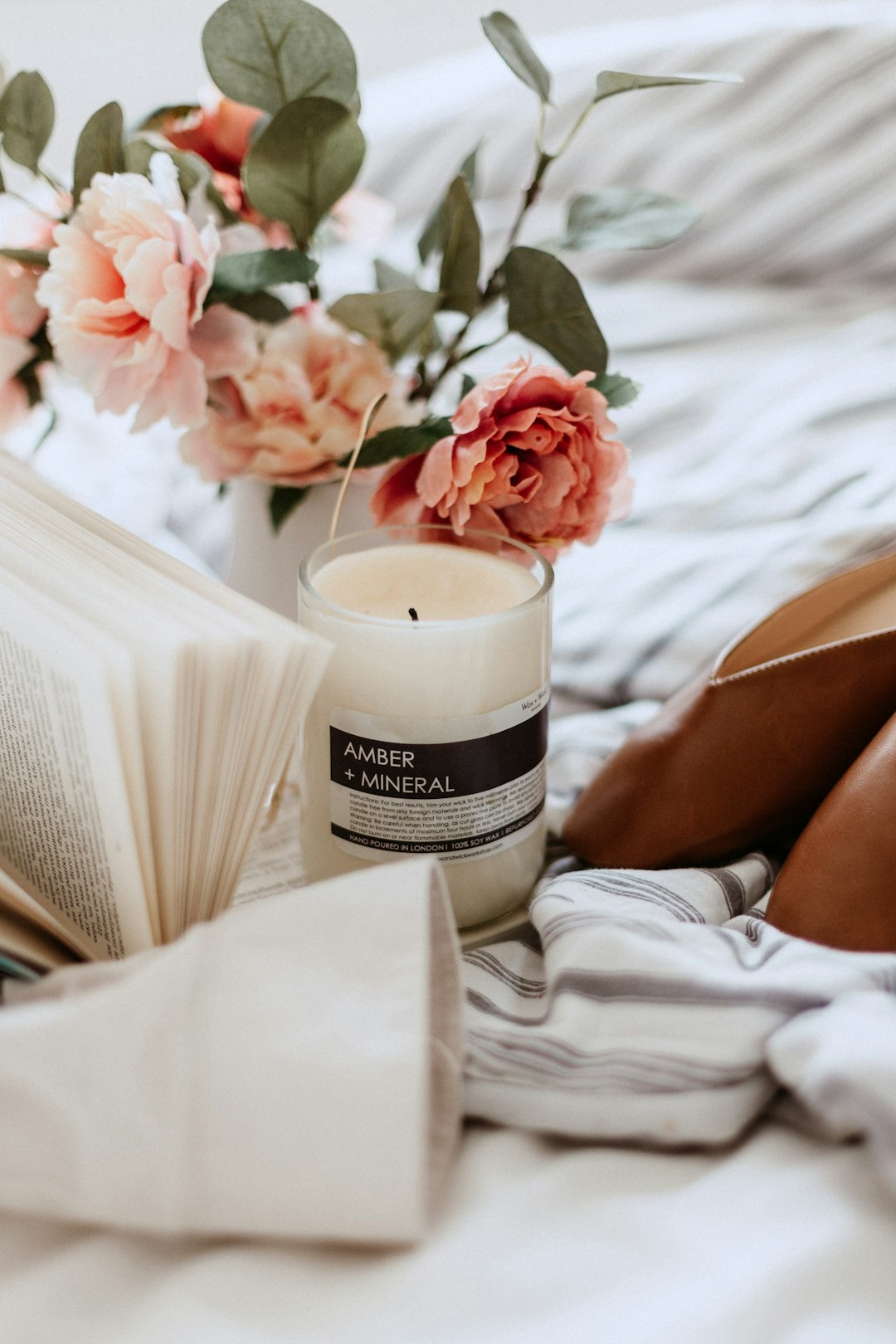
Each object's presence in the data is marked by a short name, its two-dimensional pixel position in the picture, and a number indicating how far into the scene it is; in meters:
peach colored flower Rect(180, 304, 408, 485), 0.57
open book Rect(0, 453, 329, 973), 0.39
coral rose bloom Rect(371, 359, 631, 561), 0.50
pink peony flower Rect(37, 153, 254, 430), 0.50
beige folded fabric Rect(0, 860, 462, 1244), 0.34
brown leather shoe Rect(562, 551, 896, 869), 0.51
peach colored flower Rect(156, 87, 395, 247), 0.62
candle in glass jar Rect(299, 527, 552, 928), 0.48
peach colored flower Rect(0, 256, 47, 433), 0.57
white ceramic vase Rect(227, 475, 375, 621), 0.64
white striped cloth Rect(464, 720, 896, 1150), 0.38
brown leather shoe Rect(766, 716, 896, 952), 0.44
